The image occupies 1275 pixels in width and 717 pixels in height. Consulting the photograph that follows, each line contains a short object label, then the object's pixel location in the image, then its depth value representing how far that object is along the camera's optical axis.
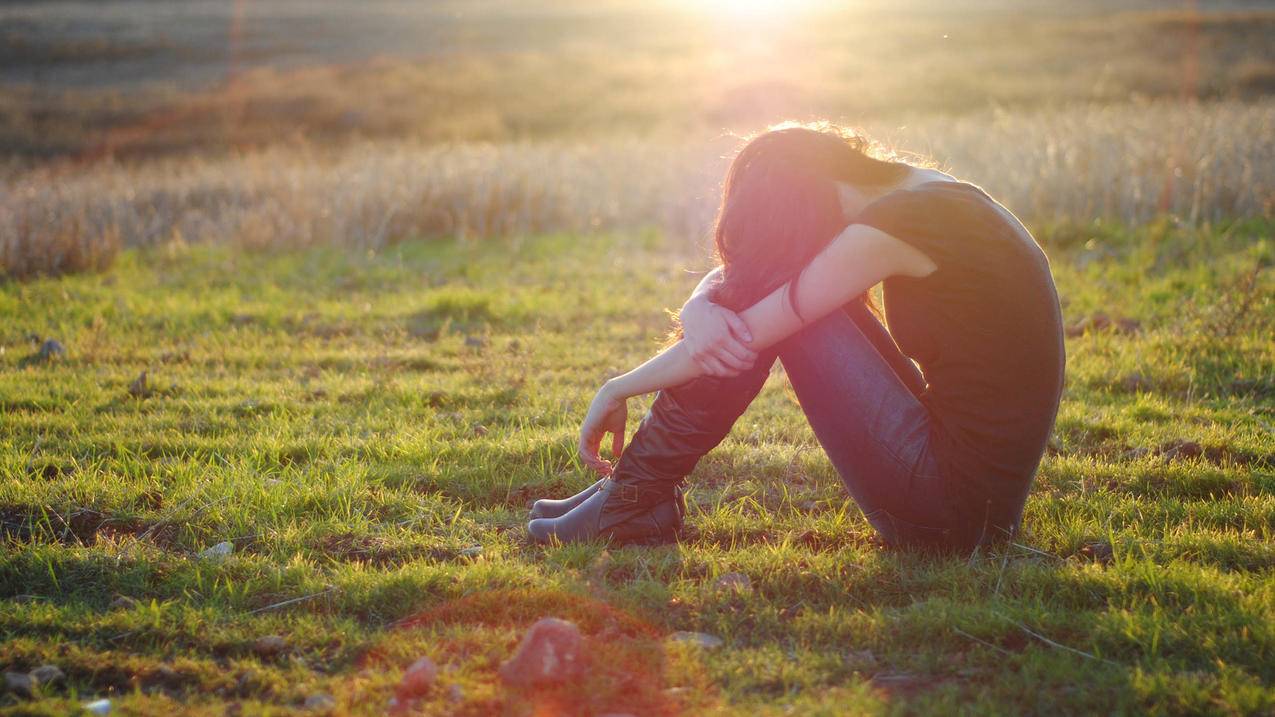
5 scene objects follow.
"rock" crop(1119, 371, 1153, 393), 5.56
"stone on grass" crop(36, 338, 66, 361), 6.46
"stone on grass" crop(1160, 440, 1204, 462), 4.41
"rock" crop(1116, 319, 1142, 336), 6.59
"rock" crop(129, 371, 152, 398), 5.66
